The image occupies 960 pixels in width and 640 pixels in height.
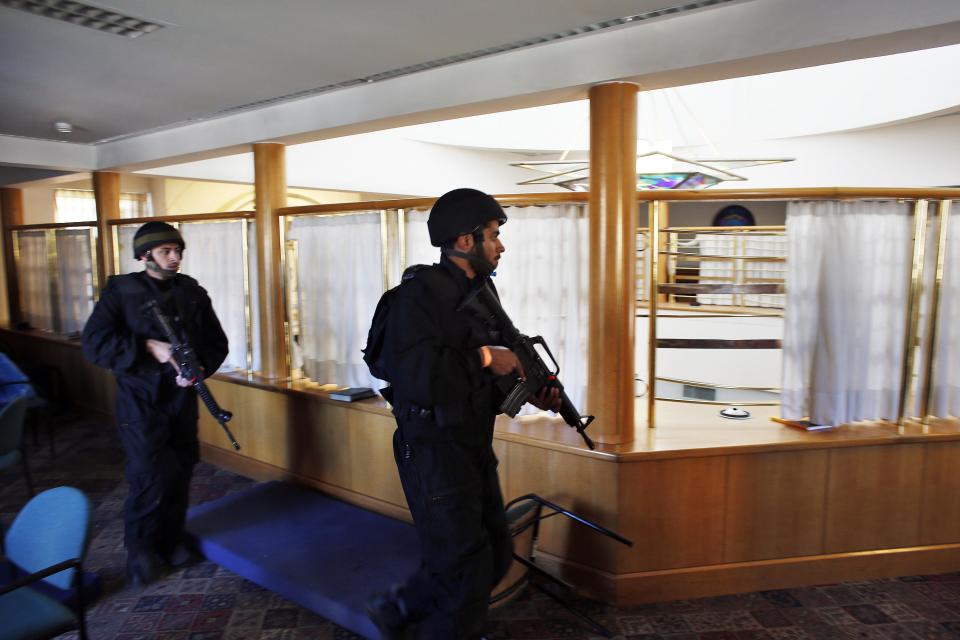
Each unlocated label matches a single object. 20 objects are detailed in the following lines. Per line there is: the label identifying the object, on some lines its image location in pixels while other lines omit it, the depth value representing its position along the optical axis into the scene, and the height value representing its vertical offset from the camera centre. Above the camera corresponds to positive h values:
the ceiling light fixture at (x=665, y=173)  5.35 +0.75
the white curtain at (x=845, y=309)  3.14 -0.28
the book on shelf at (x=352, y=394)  4.00 -0.90
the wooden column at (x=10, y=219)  7.70 +0.47
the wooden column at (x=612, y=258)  2.97 -0.02
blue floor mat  2.93 -1.57
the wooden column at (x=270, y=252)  4.52 +0.03
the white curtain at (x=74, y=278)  6.61 -0.23
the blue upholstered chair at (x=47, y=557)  2.02 -1.03
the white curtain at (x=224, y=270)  4.88 -0.11
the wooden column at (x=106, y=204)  6.02 +0.51
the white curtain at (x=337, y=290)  4.02 -0.23
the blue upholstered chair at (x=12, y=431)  3.51 -0.99
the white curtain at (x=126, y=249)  5.77 +0.07
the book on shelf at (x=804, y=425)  3.23 -0.90
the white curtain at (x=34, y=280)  7.24 -0.27
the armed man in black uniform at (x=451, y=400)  2.18 -0.52
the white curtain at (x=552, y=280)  3.36 -0.14
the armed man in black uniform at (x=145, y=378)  3.15 -0.62
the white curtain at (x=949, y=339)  3.20 -0.45
